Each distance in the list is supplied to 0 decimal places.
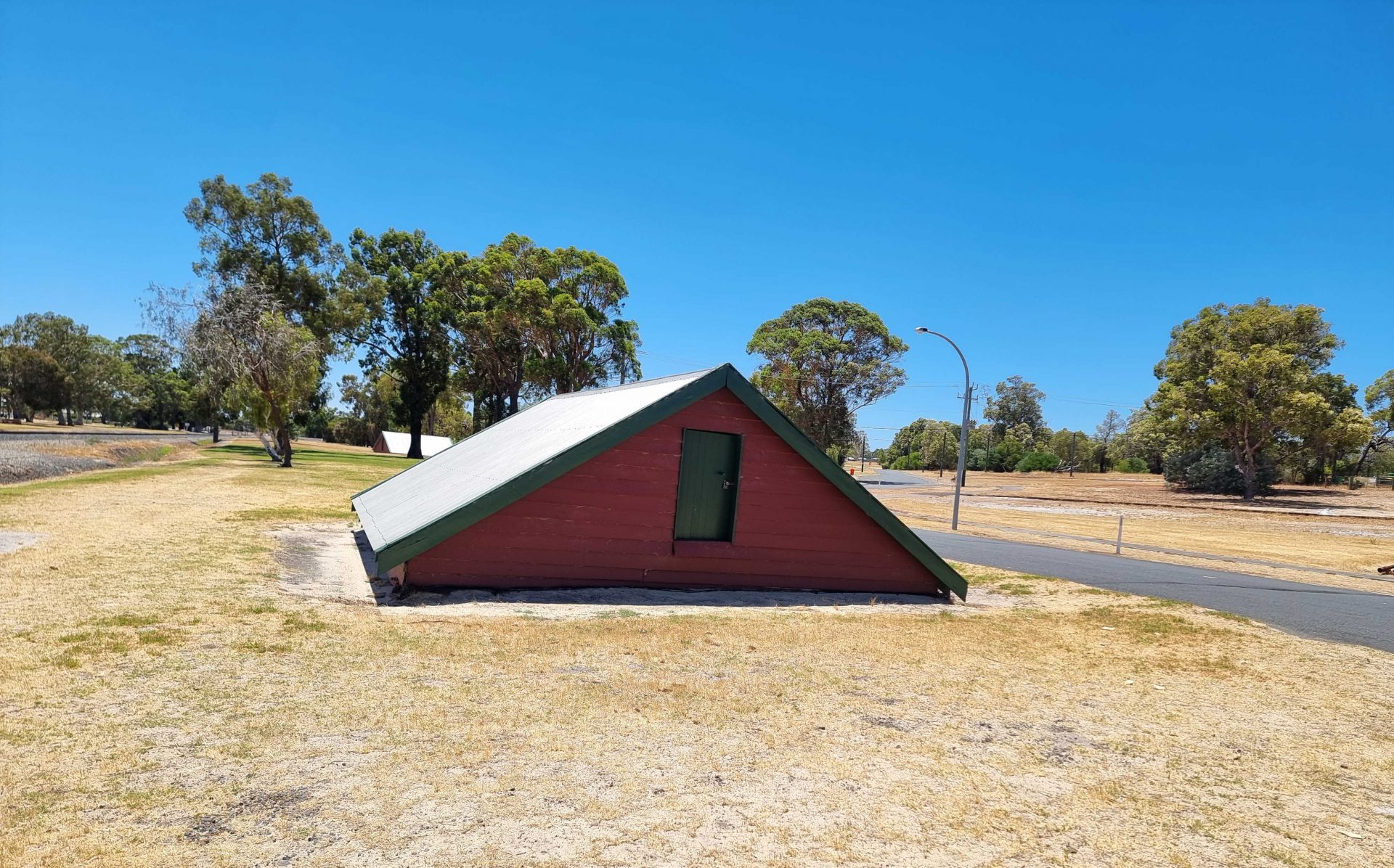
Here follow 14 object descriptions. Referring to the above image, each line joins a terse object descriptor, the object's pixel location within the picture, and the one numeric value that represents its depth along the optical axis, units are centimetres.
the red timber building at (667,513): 896
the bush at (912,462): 13225
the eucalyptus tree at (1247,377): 4047
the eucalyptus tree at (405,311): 5262
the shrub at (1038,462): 8494
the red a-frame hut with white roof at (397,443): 7550
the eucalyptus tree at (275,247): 5075
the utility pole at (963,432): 2532
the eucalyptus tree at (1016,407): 11231
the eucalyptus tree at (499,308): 4844
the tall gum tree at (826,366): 6400
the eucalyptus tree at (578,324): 4825
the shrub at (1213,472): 4625
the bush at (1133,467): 7756
